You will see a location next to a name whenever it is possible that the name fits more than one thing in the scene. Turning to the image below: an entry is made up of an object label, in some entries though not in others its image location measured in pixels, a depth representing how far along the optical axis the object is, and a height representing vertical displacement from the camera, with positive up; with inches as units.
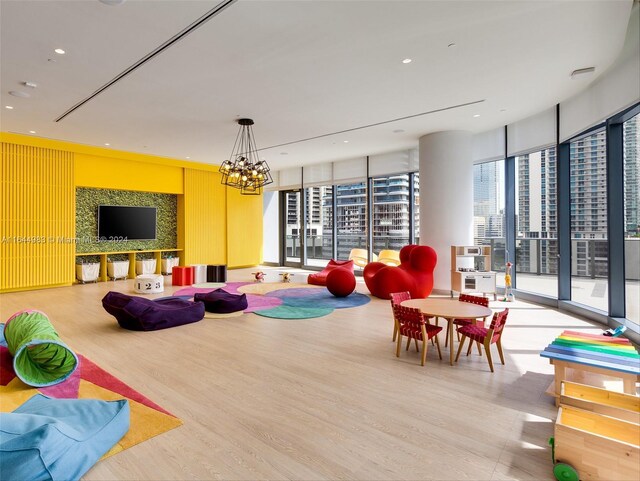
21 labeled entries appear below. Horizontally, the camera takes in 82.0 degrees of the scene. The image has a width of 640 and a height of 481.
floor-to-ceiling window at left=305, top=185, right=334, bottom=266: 491.8 +18.3
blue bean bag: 79.0 -48.6
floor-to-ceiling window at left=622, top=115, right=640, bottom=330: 197.3 +11.4
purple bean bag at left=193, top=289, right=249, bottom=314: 248.4 -43.7
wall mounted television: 392.8 +17.4
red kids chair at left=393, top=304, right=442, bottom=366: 157.5 -39.9
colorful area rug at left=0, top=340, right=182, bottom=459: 106.4 -54.3
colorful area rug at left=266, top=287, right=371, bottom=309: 278.8 -50.0
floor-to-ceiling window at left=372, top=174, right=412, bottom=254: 404.8 +28.0
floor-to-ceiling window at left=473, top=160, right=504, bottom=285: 320.5 +23.4
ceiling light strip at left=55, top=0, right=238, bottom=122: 140.3 +88.4
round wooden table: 157.0 -33.1
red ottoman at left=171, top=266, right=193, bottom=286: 372.5 -39.0
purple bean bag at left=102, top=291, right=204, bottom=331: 206.1 -43.3
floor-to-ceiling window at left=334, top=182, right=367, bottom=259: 445.7 +25.0
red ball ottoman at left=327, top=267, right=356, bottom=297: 299.7 -37.0
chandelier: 266.8 +48.4
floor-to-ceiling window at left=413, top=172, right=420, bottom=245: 393.7 +34.1
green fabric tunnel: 131.5 -43.8
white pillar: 315.3 +37.3
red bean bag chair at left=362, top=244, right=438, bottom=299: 287.1 -30.9
